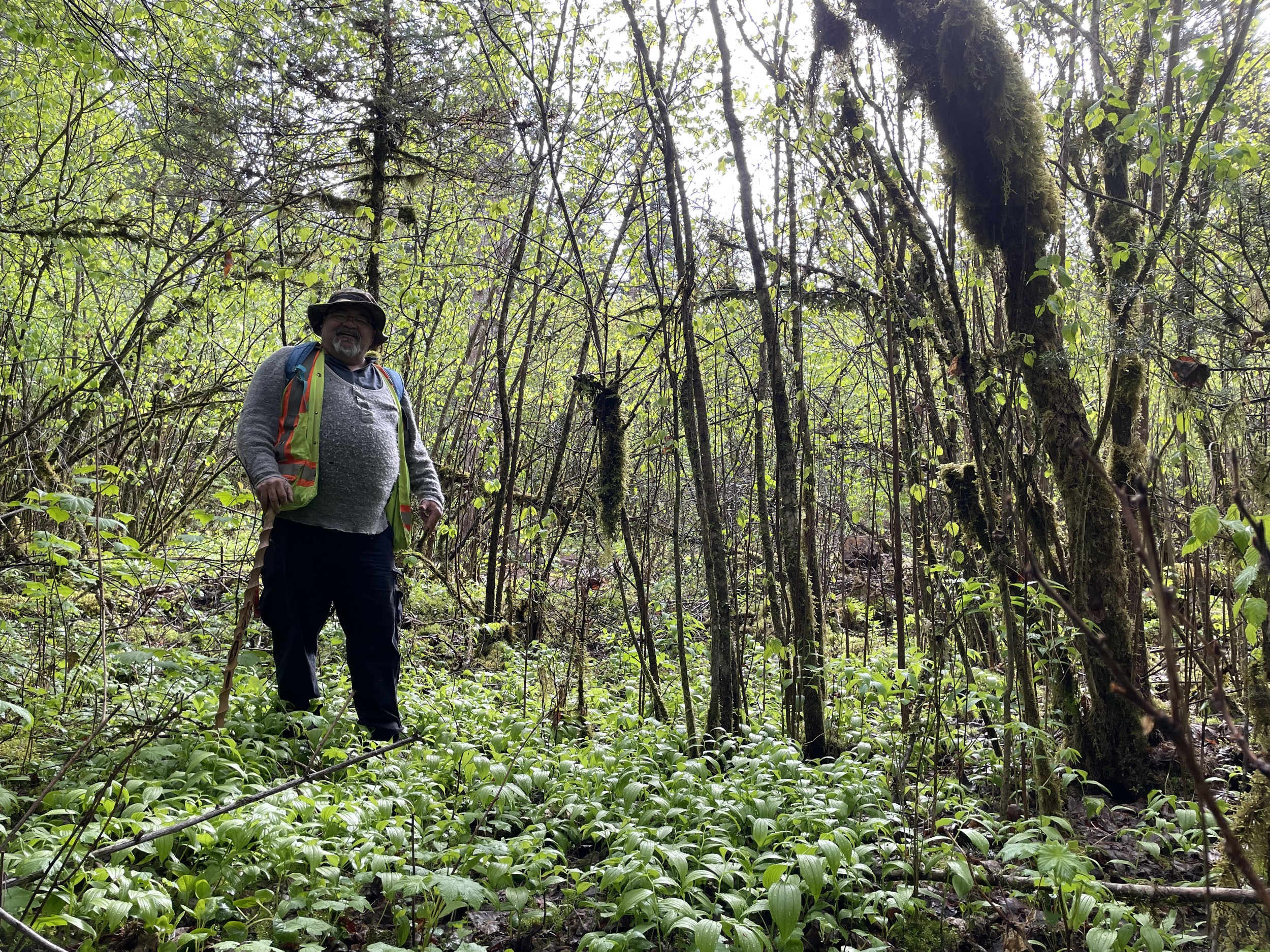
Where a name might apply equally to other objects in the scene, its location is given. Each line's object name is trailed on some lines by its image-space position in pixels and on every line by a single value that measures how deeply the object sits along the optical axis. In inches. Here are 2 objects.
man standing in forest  151.6
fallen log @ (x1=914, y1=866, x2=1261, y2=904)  85.6
